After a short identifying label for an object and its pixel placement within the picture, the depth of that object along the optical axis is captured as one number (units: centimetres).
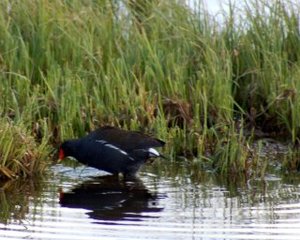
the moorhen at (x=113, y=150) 1847
